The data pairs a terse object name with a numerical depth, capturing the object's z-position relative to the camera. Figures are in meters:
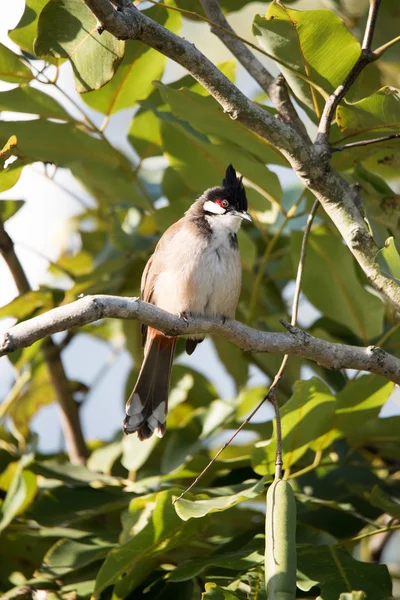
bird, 6.47
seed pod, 3.48
